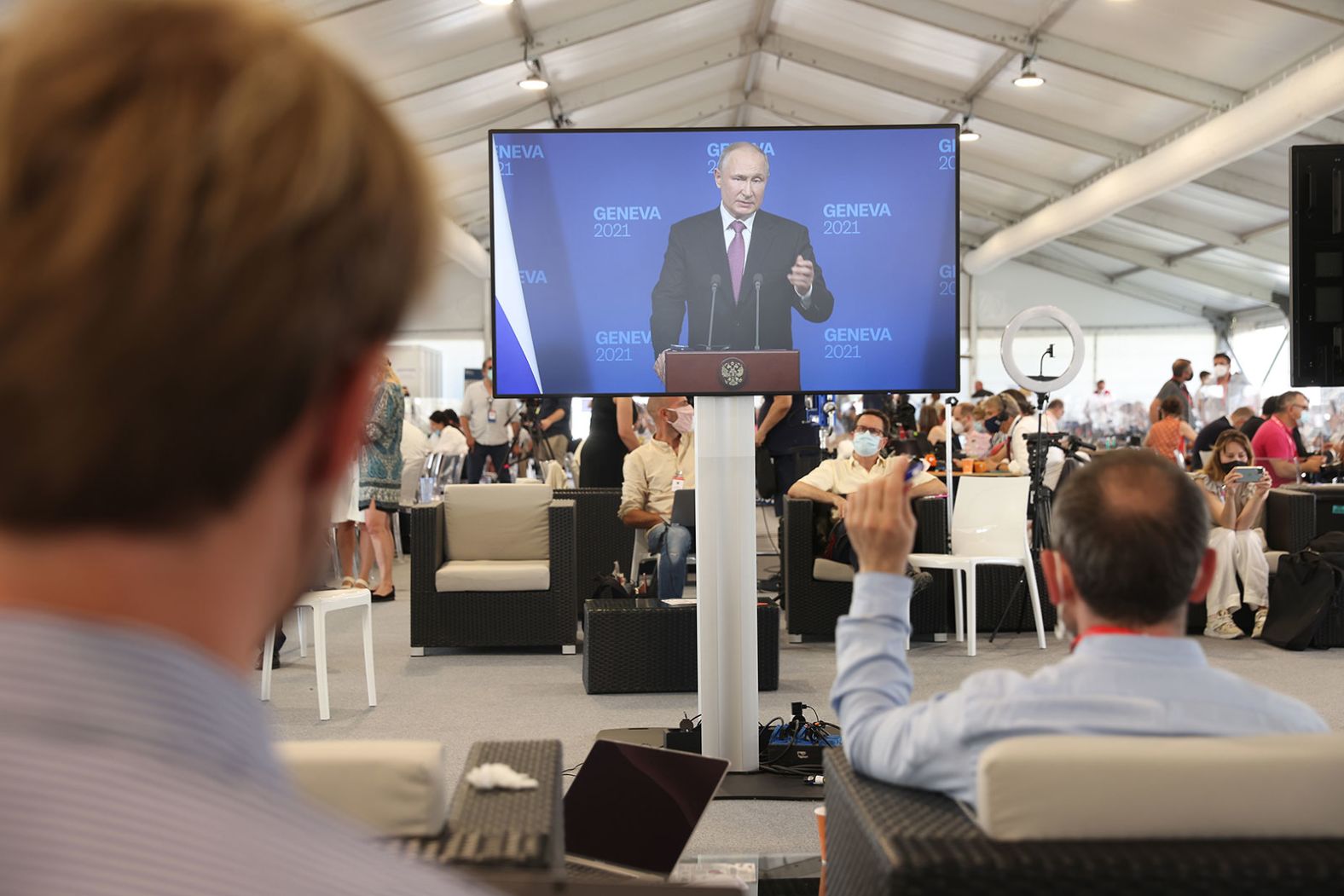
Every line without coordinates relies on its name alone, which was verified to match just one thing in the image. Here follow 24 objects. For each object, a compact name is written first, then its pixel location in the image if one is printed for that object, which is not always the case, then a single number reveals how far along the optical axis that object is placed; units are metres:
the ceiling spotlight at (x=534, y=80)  10.90
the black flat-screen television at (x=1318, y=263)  4.32
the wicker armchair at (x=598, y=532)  6.84
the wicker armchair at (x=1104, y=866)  1.34
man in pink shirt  7.99
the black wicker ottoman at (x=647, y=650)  4.99
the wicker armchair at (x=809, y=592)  6.15
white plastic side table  4.53
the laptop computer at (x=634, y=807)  2.31
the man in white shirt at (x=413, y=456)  9.58
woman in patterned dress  6.35
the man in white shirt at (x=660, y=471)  6.12
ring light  5.78
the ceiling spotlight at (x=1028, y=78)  10.73
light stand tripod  6.53
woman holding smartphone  6.38
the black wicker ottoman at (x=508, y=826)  1.31
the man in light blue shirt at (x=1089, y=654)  1.55
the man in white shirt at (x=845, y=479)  6.07
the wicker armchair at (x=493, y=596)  5.85
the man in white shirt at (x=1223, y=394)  12.98
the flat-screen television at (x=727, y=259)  3.27
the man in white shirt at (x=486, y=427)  10.68
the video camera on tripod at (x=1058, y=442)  6.61
